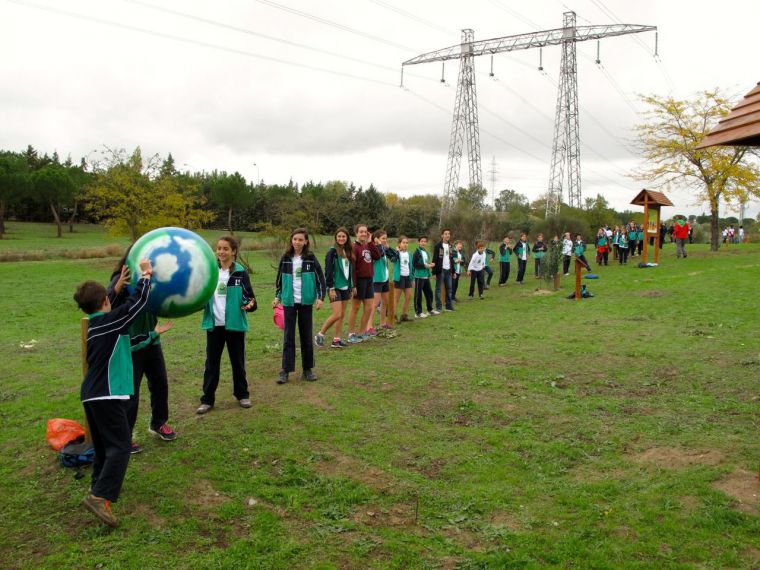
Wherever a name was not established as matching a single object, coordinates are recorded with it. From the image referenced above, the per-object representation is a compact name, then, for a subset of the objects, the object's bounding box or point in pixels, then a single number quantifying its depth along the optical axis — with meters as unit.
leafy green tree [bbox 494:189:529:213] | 89.15
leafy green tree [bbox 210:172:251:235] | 60.59
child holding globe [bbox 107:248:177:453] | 5.12
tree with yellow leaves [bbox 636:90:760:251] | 29.19
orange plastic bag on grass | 5.60
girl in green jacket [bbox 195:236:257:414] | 6.63
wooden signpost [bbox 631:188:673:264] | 25.13
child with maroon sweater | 10.98
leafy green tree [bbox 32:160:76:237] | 56.09
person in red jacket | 27.89
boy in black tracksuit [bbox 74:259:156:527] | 4.46
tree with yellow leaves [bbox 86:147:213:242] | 35.19
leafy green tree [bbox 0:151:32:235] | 53.44
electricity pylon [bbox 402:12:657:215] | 40.06
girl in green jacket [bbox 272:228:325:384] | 7.88
